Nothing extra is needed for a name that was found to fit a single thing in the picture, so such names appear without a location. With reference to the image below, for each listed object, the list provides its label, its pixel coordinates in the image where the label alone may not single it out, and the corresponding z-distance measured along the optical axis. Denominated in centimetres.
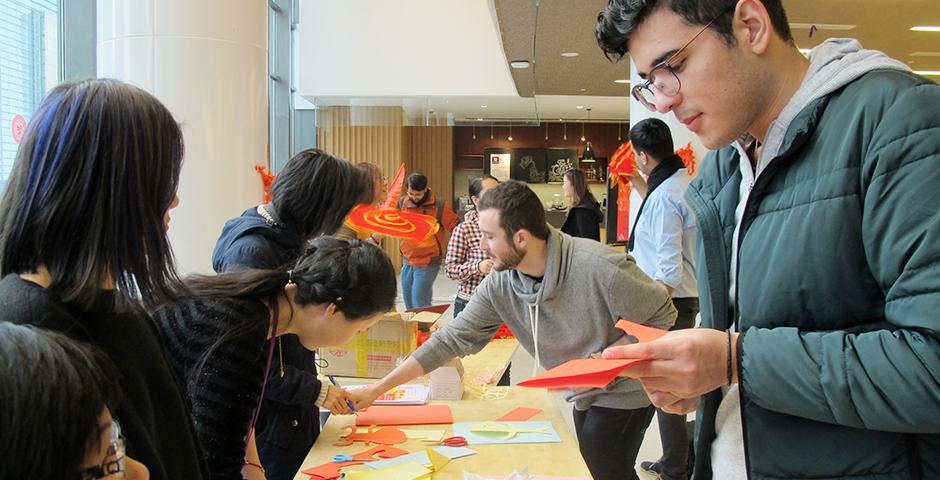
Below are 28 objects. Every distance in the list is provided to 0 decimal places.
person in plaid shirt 484
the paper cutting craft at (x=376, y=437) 230
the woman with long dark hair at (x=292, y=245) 228
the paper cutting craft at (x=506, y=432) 229
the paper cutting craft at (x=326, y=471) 202
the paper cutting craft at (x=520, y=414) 251
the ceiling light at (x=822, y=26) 589
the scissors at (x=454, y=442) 226
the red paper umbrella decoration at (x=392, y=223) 365
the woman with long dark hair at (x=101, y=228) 98
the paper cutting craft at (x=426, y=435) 231
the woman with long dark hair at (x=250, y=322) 167
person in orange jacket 670
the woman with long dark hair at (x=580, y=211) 563
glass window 339
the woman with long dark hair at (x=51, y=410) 71
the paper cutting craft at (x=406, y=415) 247
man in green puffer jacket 84
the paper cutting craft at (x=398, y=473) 198
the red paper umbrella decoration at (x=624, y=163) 492
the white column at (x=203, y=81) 400
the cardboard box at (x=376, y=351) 322
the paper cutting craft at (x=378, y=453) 215
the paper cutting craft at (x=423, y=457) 209
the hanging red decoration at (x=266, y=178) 455
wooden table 205
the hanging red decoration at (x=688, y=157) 550
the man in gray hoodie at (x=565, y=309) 244
